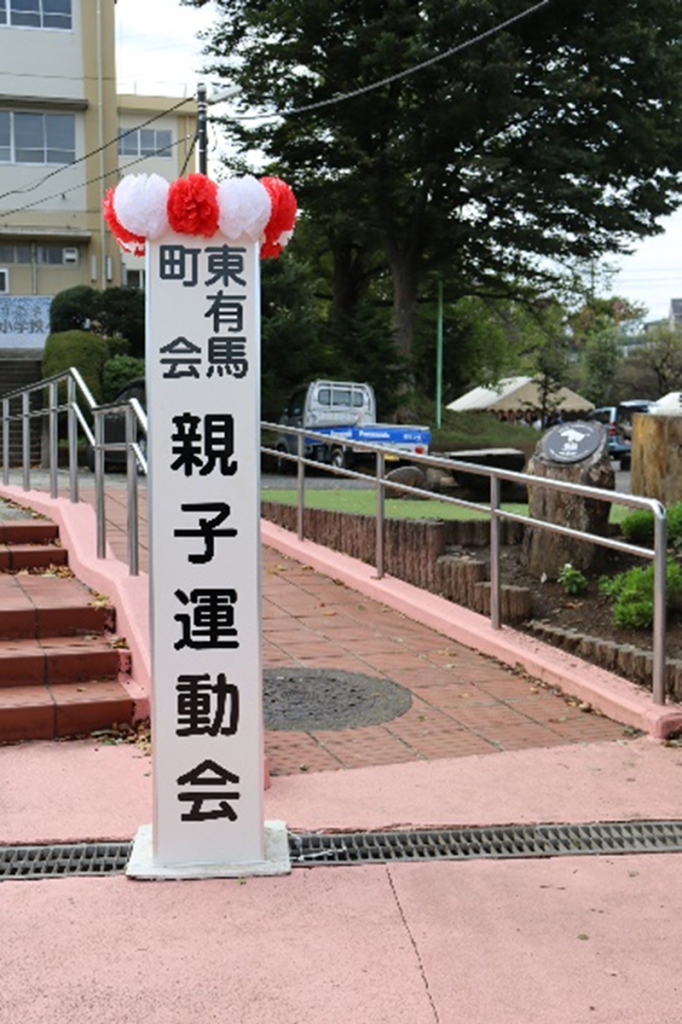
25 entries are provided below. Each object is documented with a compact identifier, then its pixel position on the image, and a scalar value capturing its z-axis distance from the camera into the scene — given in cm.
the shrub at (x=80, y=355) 2338
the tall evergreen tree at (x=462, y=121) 2630
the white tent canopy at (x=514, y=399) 4603
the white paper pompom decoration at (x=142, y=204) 391
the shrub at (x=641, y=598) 665
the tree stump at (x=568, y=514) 781
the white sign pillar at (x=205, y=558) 404
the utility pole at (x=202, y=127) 1639
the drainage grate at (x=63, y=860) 407
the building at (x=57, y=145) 3319
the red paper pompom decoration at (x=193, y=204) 392
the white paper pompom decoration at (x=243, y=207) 396
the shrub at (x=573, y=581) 760
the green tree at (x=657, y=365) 5528
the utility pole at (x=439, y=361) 3247
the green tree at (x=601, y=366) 6109
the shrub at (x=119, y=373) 2314
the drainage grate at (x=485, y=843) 425
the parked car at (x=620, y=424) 3047
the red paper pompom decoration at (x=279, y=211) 405
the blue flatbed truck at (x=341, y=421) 2125
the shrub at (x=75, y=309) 2586
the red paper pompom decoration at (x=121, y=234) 400
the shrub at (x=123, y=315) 2556
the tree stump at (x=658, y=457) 818
